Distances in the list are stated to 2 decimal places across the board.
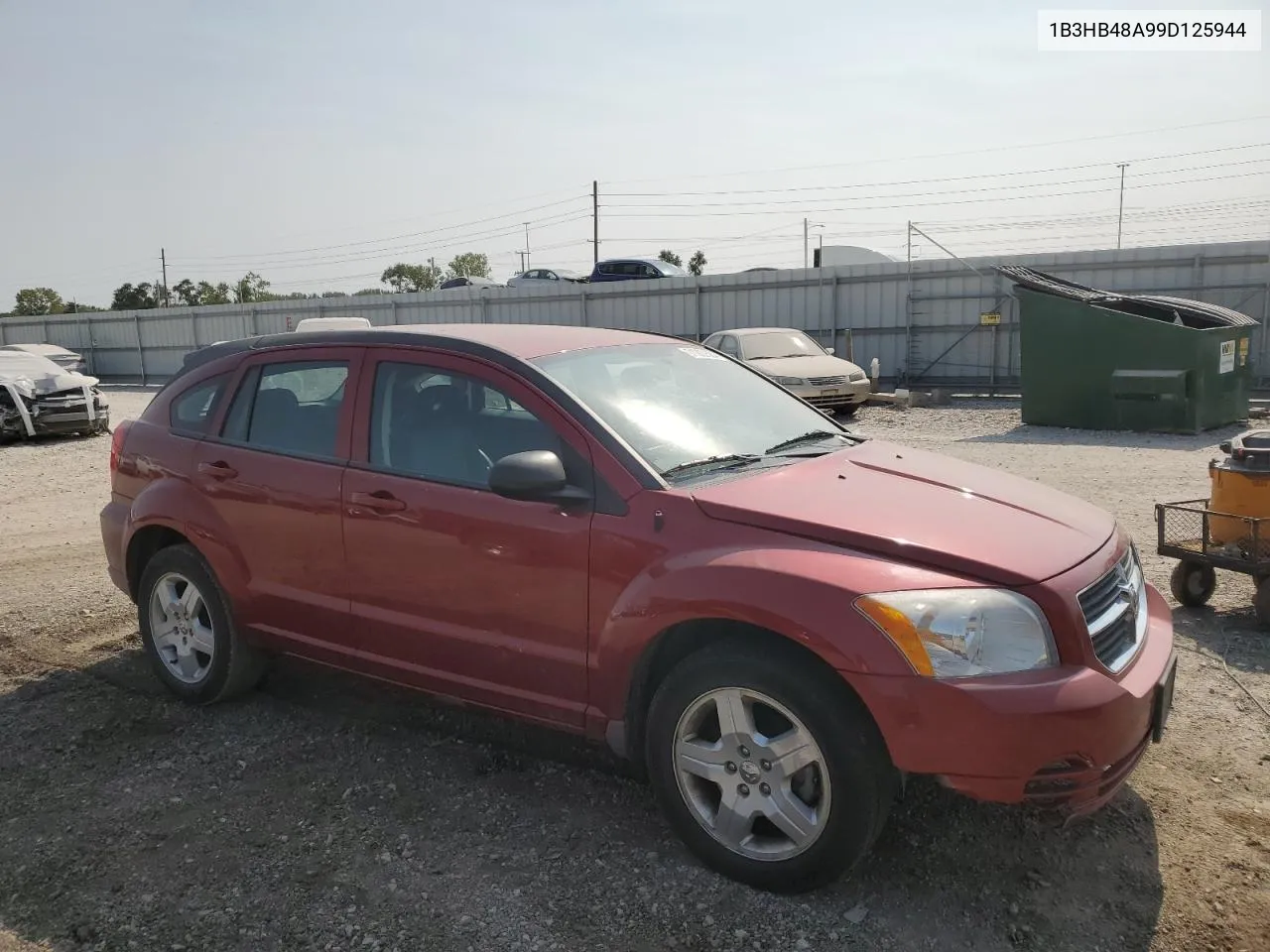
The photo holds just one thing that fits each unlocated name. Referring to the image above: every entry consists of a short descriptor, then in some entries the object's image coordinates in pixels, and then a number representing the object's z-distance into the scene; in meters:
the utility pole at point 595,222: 52.16
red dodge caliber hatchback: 2.69
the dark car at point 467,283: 32.38
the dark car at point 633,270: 29.06
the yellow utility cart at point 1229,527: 4.96
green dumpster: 12.79
